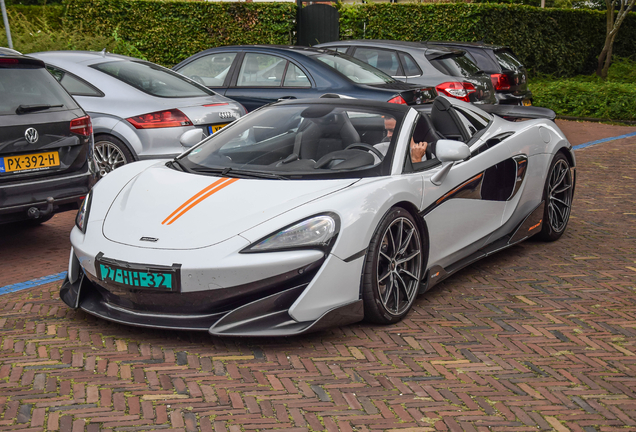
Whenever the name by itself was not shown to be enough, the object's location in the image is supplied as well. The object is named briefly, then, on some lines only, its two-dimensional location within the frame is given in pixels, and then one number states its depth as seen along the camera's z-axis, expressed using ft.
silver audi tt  23.02
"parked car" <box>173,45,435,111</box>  27.17
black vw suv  16.61
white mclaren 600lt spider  11.66
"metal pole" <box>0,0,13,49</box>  36.66
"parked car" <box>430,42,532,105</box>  37.47
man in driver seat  14.60
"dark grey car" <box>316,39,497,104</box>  32.07
